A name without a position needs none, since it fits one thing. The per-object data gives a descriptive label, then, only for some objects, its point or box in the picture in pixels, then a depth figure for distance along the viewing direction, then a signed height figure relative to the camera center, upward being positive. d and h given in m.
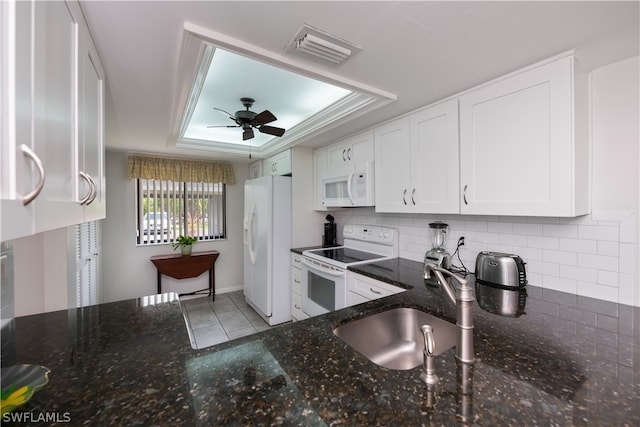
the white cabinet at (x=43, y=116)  0.45 +0.22
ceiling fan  2.37 +0.82
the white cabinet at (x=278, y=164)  3.48 +0.69
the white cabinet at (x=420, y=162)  1.88 +0.40
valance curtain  3.78 +0.66
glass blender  2.04 -0.30
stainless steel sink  1.22 -0.61
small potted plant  4.01 -0.48
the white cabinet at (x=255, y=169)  4.34 +0.74
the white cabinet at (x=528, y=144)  1.36 +0.39
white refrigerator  3.28 -0.45
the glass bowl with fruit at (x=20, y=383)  0.64 -0.48
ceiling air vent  1.21 +0.83
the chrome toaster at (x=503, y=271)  1.66 -0.39
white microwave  2.57 +0.24
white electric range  2.43 -0.48
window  3.98 +0.03
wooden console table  3.83 -0.81
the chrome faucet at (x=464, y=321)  0.86 -0.37
